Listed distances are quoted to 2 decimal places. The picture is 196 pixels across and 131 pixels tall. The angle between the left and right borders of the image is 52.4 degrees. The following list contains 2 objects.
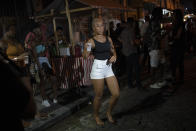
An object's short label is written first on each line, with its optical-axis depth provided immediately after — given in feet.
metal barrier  20.52
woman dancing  11.81
